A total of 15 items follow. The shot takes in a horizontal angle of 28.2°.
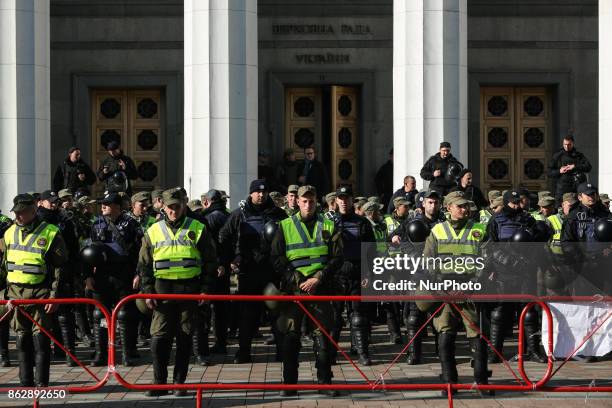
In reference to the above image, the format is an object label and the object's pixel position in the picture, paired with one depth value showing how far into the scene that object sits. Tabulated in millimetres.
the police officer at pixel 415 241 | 14609
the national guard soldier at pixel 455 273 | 12539
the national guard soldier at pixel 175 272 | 12609
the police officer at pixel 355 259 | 14516
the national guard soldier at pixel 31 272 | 12766
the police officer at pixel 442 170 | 19578
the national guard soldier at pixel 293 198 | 16141
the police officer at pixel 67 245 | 14766
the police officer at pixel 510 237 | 14617
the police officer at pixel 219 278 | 15484
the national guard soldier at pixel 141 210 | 15688
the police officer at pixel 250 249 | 14703
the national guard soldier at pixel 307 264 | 12648
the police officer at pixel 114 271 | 14531
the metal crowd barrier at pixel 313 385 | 11258
